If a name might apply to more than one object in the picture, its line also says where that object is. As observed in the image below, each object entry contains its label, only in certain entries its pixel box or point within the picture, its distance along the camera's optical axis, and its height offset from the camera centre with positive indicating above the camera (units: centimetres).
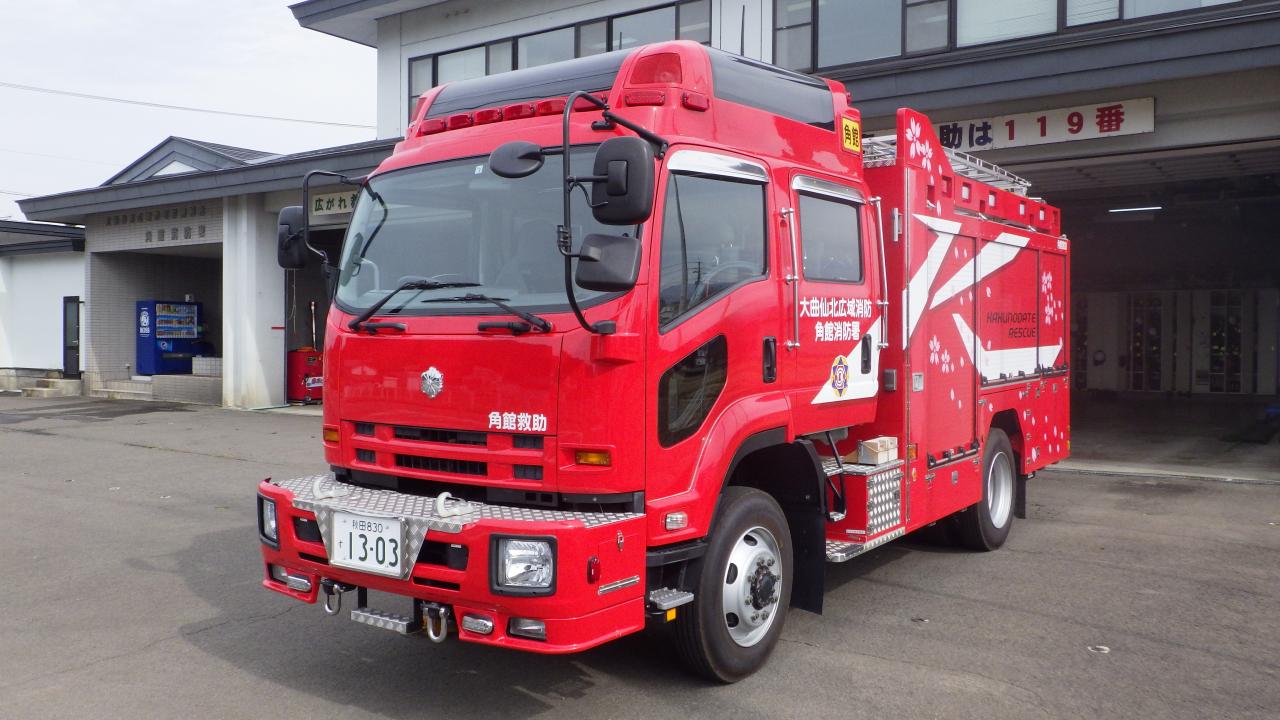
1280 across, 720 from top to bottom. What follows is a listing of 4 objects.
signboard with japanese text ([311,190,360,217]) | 1814 +273
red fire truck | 399 -7
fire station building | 1091 +282
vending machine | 2286 +31
